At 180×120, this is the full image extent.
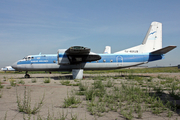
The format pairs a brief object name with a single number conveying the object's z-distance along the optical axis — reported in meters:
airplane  17.41
